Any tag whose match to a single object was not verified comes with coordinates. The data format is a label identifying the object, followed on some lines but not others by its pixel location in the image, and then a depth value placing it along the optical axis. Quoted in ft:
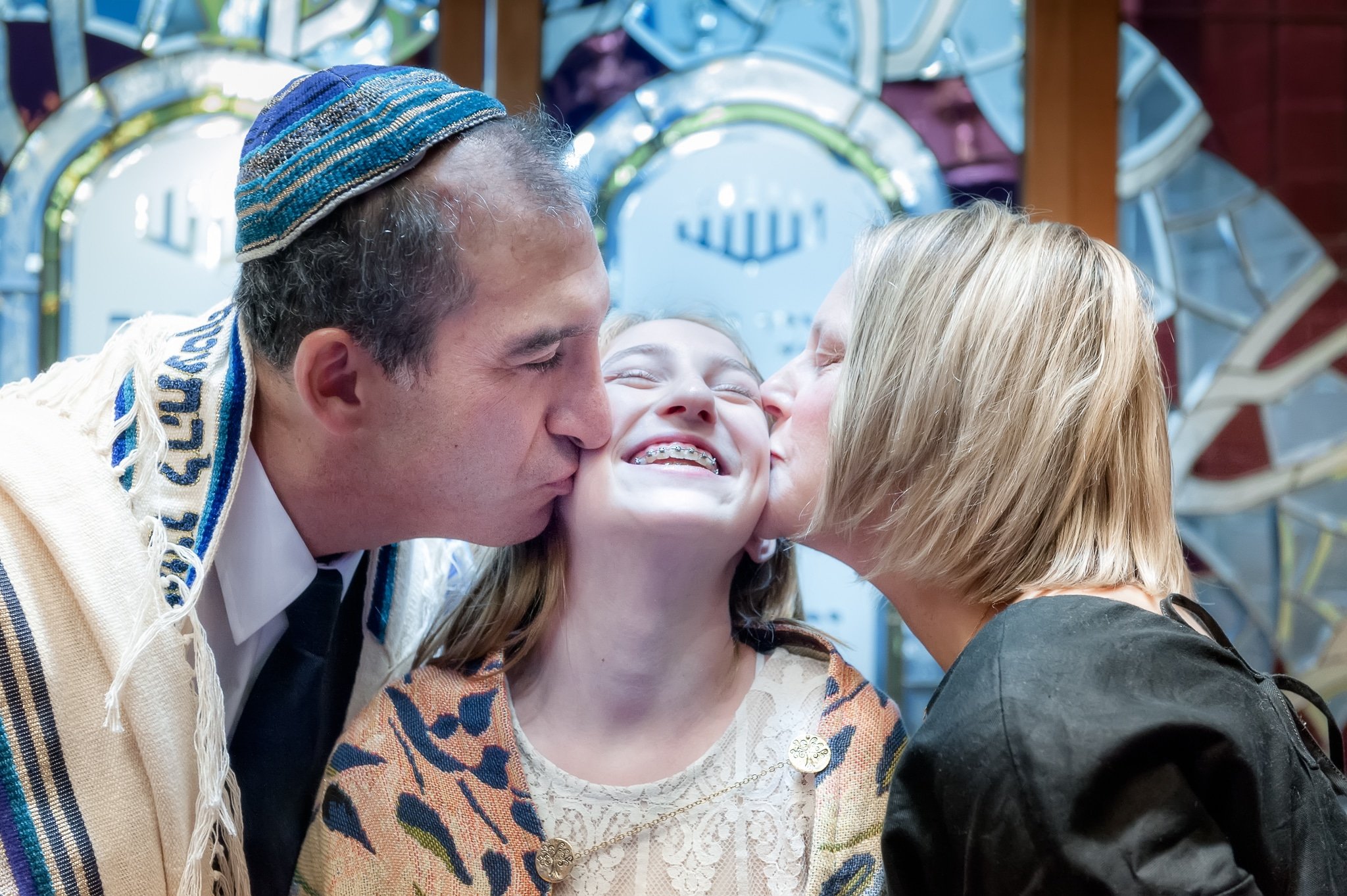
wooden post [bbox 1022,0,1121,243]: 9.56
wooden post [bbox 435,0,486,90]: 9.61
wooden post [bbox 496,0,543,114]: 9.63
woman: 3.47
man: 4.34
